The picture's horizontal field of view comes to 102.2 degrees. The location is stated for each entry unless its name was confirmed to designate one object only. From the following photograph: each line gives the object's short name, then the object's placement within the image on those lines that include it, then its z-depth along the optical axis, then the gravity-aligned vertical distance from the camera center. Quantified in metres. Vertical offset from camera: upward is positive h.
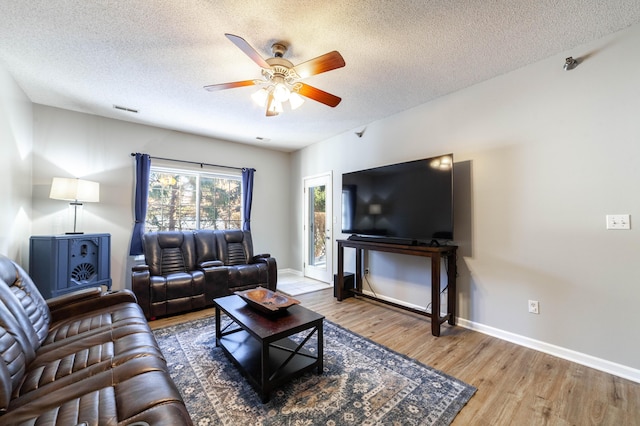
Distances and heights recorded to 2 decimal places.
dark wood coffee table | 1.72 -1.07
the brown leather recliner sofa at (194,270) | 3.07 -0.71
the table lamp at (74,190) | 3.07 +0.36
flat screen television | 2.74 +0.21
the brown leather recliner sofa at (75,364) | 1.00 -0.75
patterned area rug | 1.56 -1.20
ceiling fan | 1.88 +1.15
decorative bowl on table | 2.01 -0.68
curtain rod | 4.20 +1.00
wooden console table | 2.66 -0.55
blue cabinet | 2.80 -0.49
